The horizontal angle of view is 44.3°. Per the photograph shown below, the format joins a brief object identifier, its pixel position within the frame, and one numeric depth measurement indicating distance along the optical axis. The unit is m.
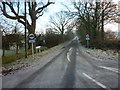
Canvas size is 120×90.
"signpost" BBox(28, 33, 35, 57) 15.54
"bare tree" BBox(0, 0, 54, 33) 21.03
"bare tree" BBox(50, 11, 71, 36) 60.64
